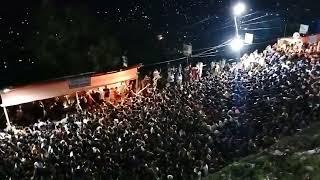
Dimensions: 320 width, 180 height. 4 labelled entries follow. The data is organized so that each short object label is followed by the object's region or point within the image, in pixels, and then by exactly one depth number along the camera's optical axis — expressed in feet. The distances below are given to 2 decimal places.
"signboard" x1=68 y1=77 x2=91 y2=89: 57.93
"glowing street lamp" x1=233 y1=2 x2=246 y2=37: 78.18
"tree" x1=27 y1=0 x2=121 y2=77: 64.44
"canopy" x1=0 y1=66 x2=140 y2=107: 53.98
